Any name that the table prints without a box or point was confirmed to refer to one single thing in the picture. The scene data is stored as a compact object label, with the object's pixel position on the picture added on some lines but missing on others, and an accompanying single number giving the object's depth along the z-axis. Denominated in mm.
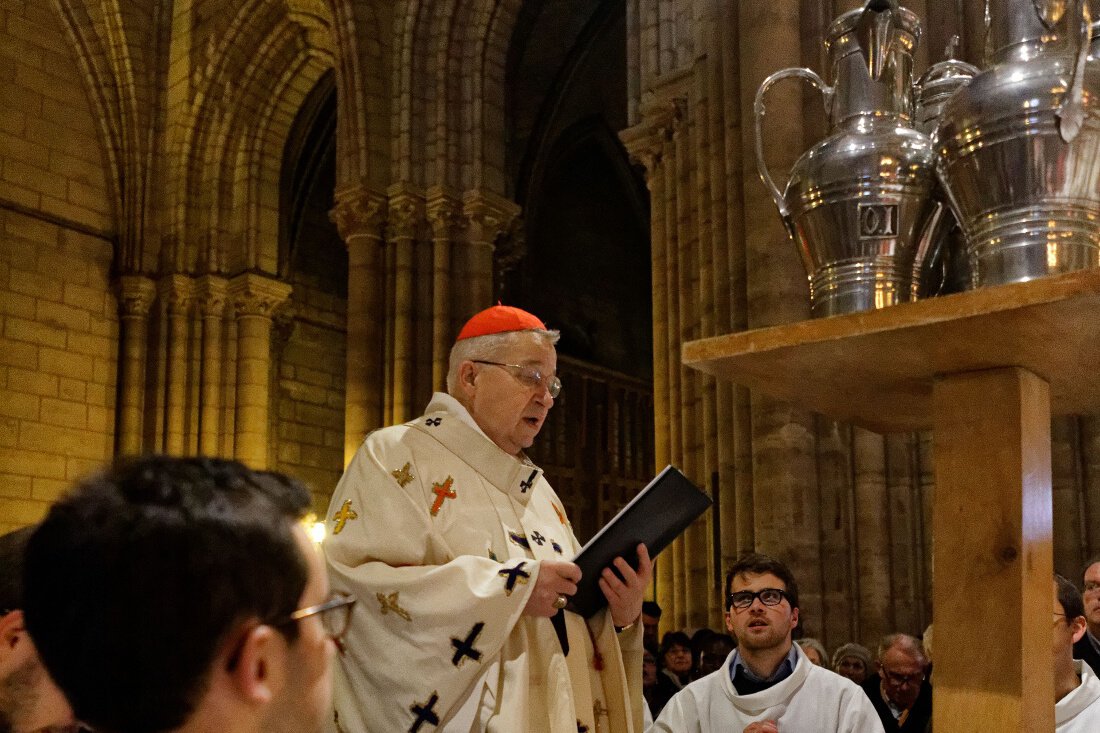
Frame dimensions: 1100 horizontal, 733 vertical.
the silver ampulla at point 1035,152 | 1868
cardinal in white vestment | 2838
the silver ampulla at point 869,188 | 2098
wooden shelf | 1789
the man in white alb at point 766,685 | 3537
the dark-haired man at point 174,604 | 1003
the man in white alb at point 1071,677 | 3080
